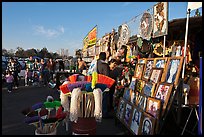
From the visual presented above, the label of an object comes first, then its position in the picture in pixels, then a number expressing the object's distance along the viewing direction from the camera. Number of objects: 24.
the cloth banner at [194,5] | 2.38
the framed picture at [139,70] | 2.68
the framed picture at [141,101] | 2.23
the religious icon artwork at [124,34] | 4.94
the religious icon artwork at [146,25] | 3.66
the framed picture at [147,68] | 2.51
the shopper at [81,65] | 6.69
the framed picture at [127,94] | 2.72
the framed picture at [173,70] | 1.98
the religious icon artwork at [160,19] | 3.13
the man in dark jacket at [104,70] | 3.37
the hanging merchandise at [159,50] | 3.98
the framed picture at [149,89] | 2.20
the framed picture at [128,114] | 2.46
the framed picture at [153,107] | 1.94
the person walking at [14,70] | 7.05
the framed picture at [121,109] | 2.74
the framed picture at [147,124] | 1.93
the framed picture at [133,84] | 2.69
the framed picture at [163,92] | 1.93
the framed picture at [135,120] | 2.21
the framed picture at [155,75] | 2.22
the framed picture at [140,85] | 2.50
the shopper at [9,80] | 6.22
